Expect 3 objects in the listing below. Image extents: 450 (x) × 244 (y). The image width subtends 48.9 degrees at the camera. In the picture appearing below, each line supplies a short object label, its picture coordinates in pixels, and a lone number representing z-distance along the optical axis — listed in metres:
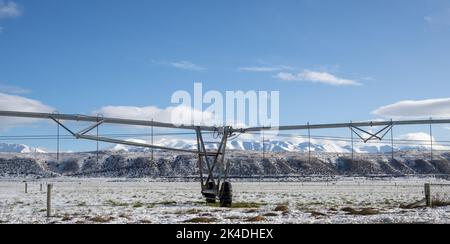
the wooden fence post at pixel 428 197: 27.67
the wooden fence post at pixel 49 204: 26.61
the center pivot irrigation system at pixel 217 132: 32.31
